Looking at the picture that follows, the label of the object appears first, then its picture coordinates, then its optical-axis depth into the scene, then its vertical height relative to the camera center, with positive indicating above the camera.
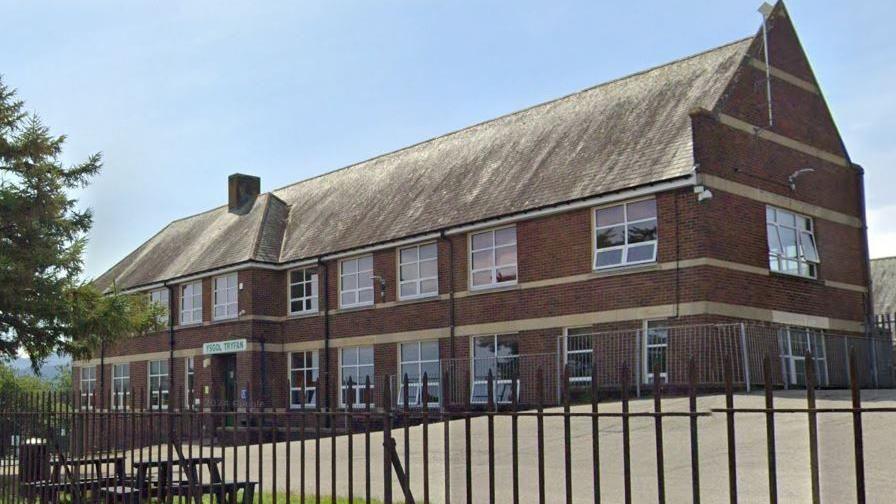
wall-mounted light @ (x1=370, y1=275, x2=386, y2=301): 28.23 +2.28
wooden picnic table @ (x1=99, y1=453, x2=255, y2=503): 7.42 -1.00
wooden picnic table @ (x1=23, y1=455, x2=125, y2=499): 9.01 -1.09
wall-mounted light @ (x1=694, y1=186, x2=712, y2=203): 20.95 +3.58
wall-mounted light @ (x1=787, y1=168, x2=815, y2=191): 24.39 +4.54
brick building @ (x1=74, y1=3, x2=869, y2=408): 21.72 +3.07
